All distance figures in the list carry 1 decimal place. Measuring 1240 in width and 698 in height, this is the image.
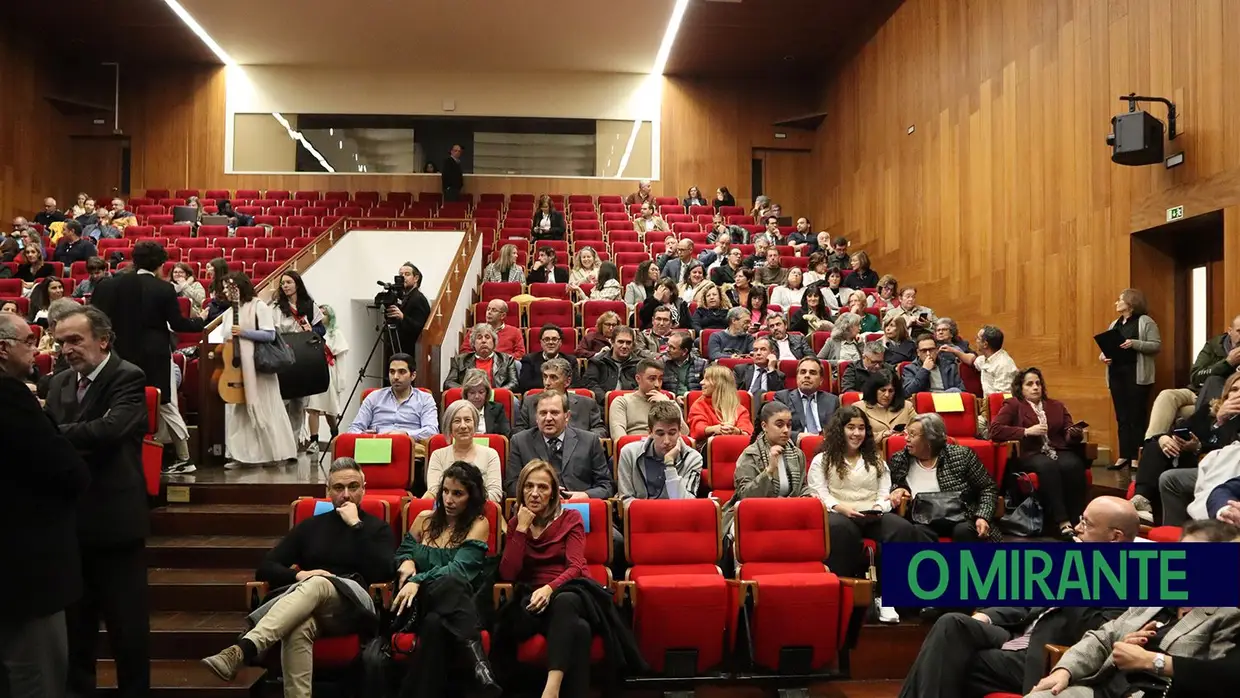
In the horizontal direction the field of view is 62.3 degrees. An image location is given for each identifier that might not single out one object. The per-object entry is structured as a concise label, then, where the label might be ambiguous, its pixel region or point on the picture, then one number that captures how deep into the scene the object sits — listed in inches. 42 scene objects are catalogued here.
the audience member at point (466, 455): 161.8
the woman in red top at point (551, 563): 126.4
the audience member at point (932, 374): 231.8
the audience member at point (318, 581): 122.9
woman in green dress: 124.5
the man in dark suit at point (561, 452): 168.9
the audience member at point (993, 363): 236.8
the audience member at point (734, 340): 250.4
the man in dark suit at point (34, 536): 86.4
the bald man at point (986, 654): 103.8
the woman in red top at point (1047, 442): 181.2
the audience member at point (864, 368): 222.2
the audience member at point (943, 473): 165.6
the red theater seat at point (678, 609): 134.5
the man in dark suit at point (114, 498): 110.9
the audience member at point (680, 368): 227.9
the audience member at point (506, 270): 331.0
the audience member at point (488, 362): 228.8
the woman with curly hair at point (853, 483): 157.3
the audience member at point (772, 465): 159.5
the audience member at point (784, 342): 255.0
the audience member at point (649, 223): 439.8
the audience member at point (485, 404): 194.5
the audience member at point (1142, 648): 83.7
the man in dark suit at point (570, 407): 196.9
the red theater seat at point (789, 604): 136.8
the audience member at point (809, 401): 202.8
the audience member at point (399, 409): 193.0
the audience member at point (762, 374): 228.1
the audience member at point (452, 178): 497.0
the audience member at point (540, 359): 225.9
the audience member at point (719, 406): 194.2
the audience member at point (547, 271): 333.1
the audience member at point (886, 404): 195.9
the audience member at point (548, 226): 405.1
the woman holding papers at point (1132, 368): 225.9
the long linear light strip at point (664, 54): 459.0
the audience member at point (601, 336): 245.6
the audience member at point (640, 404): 193.5
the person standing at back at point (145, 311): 178.7
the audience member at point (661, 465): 162.6
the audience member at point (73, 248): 368.8
